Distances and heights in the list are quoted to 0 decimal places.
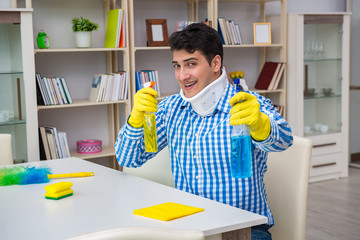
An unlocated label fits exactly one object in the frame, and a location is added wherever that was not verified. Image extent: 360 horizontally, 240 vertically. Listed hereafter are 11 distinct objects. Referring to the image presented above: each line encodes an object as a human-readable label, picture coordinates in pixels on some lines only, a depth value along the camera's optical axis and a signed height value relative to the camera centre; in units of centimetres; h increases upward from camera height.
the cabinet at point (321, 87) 464 -18
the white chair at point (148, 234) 100 -31
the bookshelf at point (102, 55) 384 +12
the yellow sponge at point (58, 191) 174 -40
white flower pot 377 +24
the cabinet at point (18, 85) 335 -7
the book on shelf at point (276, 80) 459 -11
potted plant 376 +29
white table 142 -42
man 187 -23
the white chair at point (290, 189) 192 -46
